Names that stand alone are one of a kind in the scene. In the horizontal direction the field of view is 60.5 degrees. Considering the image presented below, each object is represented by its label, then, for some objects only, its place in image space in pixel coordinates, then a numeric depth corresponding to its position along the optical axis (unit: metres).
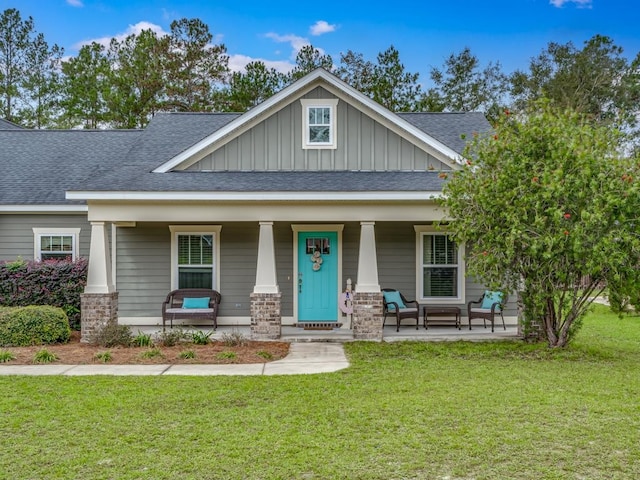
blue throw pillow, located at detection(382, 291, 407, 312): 11.74
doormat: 11.49
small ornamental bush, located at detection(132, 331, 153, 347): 9.76
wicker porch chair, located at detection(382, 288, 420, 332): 11.41
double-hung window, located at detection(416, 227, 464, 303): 12.29
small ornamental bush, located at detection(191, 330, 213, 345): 9.98
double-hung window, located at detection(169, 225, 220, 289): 12.41
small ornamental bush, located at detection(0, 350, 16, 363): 8.41
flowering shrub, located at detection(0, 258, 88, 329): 10.77
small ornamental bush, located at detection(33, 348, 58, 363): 8.44
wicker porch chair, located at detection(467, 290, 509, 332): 11.20
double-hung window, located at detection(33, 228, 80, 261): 12.61
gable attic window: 11.89
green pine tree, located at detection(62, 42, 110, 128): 27.08
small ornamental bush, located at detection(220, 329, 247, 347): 9.84
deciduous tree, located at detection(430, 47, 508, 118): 33.34
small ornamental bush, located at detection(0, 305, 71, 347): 9.78
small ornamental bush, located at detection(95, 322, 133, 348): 9.74
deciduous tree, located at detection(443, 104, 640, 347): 8.05
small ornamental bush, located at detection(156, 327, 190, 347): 9.84
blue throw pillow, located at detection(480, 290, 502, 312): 11.54
